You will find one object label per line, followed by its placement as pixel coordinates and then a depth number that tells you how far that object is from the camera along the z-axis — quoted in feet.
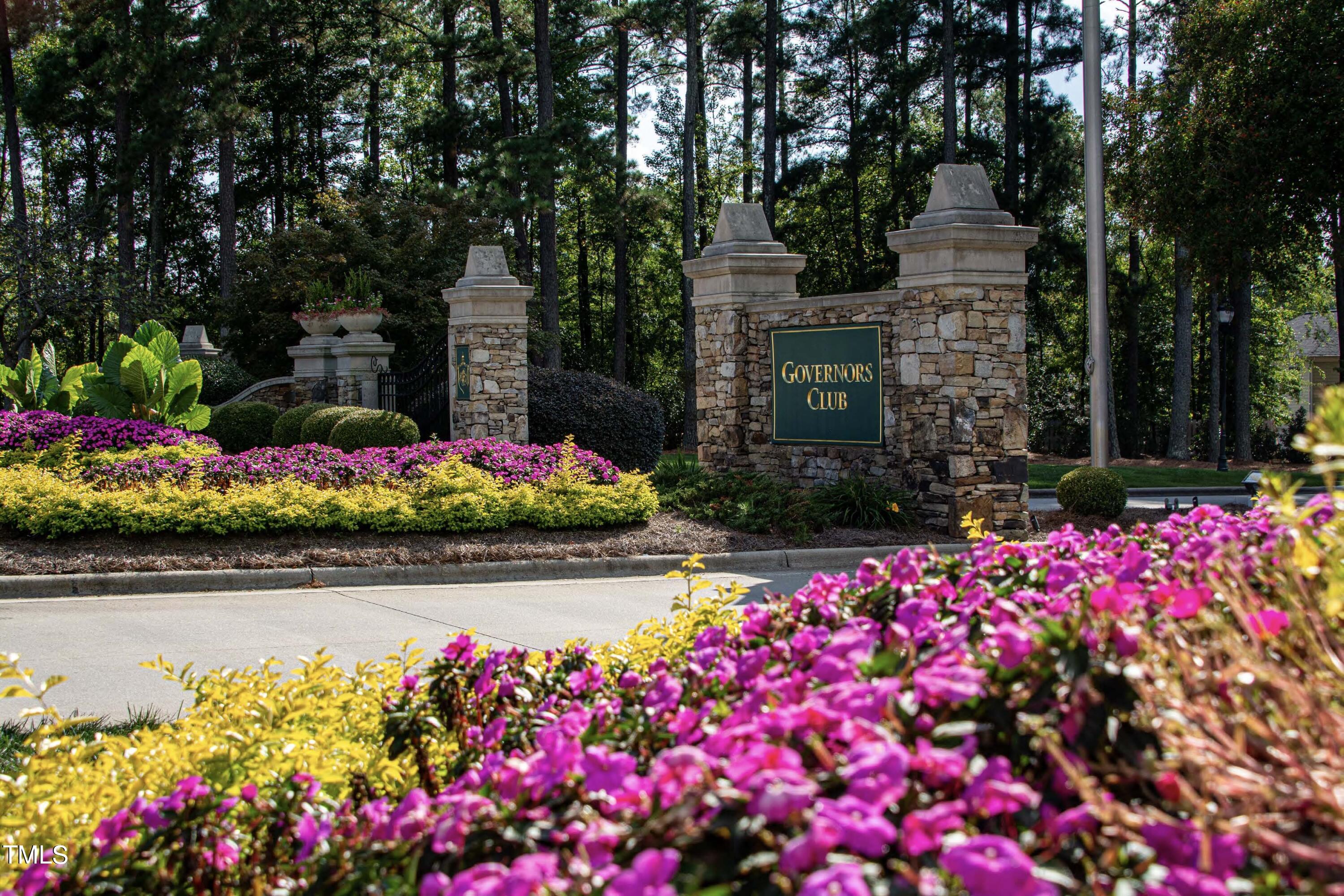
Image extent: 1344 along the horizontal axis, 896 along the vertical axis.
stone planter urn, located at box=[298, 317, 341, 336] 68.18
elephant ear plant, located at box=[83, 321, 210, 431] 53.98
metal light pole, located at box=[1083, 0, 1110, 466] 47.24
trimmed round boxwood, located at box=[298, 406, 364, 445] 56.59
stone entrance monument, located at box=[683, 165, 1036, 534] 40.34
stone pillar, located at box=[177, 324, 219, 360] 97.71
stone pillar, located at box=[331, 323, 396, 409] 64.80
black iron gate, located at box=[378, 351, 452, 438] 59.88
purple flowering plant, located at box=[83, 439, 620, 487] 41.04
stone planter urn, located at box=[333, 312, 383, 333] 65.82
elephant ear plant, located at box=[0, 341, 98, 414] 59.47
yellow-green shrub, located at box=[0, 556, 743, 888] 10.00
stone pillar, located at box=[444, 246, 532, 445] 53.72
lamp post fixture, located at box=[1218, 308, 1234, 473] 84.07
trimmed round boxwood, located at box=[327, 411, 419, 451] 52.80
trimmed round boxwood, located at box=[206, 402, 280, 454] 66.85
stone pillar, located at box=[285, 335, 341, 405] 67.56
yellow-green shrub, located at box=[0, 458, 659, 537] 35.06
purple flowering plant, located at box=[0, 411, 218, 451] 48.65
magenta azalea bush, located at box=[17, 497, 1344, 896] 5.59
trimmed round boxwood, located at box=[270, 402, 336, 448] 60.95
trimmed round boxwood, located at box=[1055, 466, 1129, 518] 44.52
